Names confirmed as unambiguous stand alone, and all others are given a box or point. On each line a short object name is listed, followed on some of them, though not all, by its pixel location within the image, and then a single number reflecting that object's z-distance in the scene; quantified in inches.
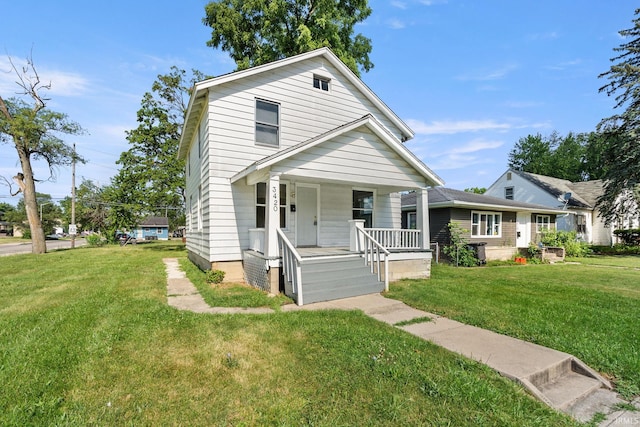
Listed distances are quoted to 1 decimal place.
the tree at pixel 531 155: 1748.3
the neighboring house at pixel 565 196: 946.1
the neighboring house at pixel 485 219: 580.1
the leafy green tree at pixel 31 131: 657.0
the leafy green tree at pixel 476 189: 1971.0
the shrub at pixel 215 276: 304.5
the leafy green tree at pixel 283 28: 670.5
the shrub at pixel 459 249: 541.0
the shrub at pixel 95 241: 1143.2
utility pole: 954.1
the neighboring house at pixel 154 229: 2160.9
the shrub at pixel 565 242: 717.3
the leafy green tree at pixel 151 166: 732.0
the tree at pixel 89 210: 1403.8
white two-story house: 267.6
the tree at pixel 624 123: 719.7
